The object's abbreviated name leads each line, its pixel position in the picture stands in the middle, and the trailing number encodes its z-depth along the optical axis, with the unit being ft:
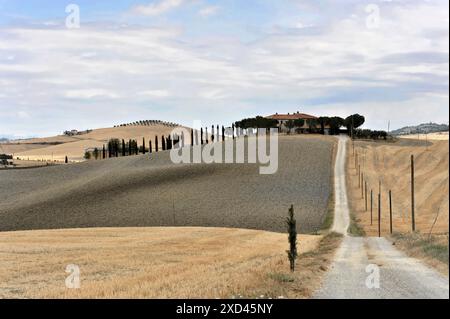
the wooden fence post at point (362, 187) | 385.91
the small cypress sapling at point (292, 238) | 100.01
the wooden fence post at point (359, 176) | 426.51
